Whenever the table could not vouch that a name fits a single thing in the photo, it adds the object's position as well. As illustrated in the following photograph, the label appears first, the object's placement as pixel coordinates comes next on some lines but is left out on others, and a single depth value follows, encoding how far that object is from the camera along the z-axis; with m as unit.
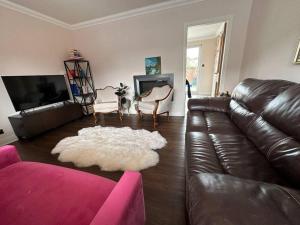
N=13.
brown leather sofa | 0.56
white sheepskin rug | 1.79
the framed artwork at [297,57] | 1.43
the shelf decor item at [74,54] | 3.64
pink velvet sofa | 0.65
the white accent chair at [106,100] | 3.37
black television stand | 2.54
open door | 3.06
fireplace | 3.37
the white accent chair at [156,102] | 2.96
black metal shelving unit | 3.72
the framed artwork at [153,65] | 3.33
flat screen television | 2.50
